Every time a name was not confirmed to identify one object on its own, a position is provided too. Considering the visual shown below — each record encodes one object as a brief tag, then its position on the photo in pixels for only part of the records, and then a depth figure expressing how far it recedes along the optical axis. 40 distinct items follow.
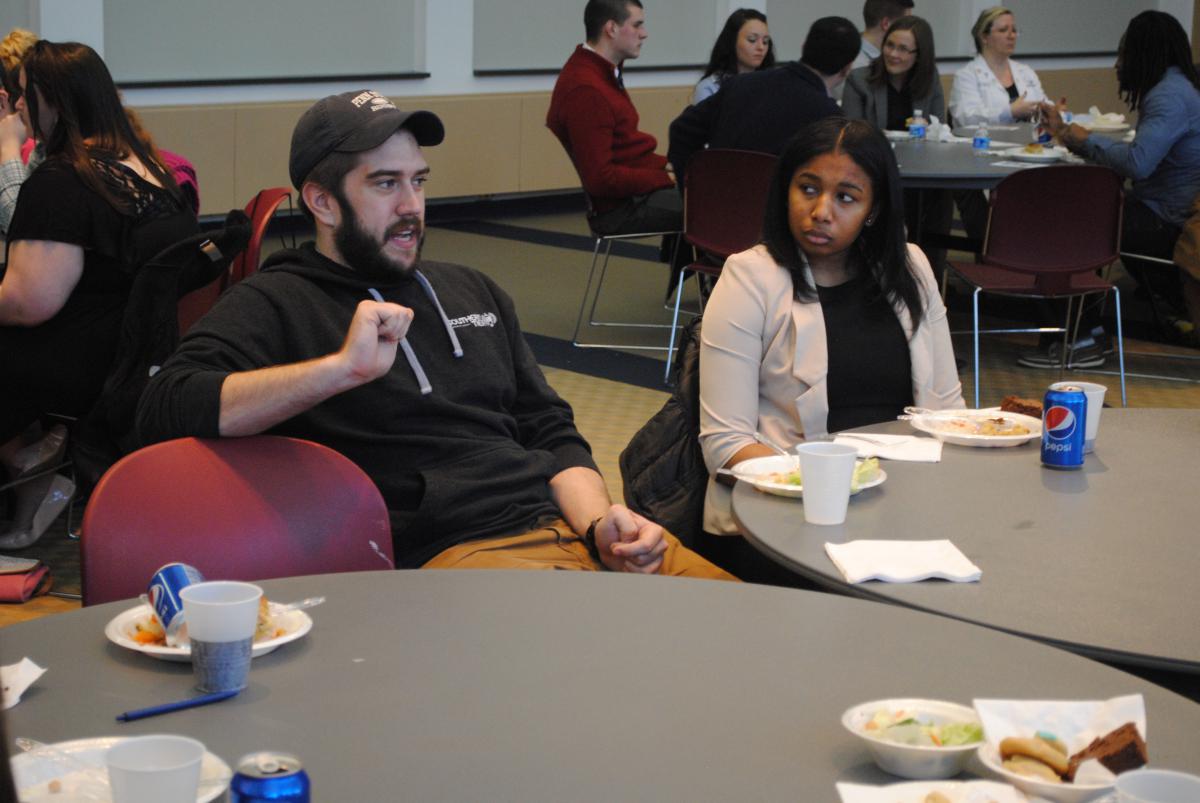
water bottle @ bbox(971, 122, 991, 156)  6.40
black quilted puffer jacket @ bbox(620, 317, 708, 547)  2.77
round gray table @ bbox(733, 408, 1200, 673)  1.70
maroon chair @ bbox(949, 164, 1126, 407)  5.36
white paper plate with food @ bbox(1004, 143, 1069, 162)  6.17
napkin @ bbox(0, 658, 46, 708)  1.38
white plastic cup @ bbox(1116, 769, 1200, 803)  1.08
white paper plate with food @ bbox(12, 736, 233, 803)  1.20
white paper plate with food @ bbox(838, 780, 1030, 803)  1.22
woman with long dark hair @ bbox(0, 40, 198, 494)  3.60
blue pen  1.38
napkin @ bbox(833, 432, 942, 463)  2.37
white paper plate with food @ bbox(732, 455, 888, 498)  2.16
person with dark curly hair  6.18
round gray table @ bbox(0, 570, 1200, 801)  1.29
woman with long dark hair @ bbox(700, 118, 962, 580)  2.79
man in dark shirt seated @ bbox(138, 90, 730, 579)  2.30
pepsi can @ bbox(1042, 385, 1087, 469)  2.33
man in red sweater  6.23
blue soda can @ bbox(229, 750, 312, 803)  0.98
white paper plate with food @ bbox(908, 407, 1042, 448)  2.47
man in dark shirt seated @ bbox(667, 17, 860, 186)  5.85
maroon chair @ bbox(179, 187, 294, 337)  3.93
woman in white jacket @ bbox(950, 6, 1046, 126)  7.95
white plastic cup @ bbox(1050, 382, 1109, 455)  2.43
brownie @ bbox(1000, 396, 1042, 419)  2.67
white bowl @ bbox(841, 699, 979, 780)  1.26
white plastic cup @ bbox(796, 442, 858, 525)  2.02
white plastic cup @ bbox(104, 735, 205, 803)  1.10
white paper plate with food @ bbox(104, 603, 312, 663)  1.49
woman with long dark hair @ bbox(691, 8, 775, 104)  7.16
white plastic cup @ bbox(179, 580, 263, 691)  1.41
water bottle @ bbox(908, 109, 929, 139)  6.98
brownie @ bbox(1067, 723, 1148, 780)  1.23
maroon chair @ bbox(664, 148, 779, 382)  5.48
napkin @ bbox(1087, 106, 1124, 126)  7.66
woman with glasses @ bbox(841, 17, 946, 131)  7.37
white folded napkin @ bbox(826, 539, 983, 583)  1.82
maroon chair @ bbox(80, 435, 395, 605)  1.93
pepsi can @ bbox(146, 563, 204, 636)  1.51
